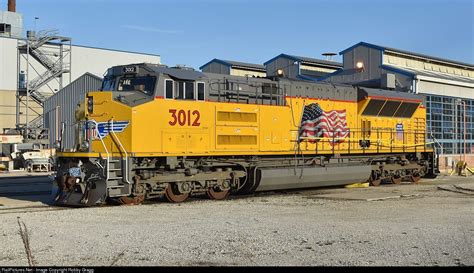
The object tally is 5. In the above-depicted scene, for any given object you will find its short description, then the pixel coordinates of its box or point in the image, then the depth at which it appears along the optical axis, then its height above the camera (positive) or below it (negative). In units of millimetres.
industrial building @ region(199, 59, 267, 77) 45188 +6425
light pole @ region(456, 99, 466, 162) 37866 +2785
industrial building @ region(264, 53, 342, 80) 43312 +6383
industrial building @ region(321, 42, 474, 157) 36969 +4257
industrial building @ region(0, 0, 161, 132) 48781 +6394
